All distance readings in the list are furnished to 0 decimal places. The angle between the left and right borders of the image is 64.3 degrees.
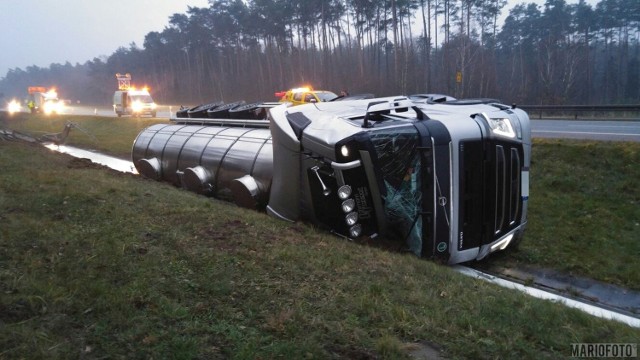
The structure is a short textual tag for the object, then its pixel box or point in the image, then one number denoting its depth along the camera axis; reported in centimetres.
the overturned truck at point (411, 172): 562
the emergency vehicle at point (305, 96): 2050
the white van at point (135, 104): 3397
